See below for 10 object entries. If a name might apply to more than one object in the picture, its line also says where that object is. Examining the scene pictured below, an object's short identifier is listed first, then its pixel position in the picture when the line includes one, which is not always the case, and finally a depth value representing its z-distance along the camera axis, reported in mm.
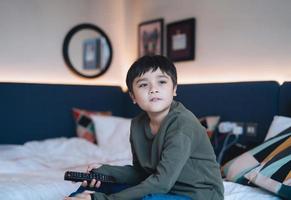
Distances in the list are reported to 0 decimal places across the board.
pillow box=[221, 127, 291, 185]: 1645
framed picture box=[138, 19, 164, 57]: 3064
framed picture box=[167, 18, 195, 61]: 2799
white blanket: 1491
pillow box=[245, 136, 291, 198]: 1404
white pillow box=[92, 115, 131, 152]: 2613
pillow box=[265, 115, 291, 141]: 1829
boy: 1013
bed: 1830
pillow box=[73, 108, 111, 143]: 2756
